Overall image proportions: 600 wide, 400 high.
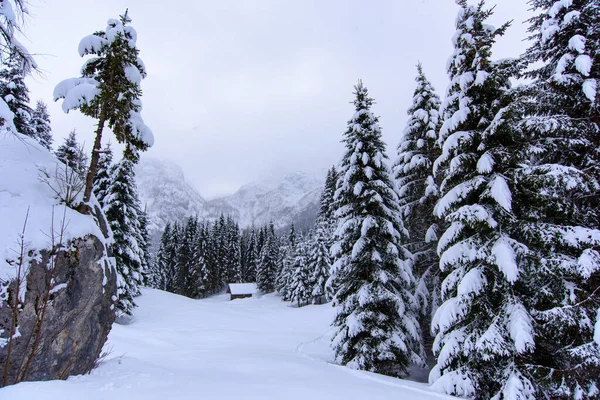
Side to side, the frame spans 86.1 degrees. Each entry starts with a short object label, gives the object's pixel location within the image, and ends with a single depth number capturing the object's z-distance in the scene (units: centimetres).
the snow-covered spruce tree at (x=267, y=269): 6269
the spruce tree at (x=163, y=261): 6581
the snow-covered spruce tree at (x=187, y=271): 6191
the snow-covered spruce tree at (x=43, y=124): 2808
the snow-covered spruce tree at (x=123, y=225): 2417
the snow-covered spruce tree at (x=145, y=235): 4339
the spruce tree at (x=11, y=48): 611
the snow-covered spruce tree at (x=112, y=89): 1009
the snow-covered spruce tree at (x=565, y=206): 798
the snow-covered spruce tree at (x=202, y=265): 6184
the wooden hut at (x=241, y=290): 5878
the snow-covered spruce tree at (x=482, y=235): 851
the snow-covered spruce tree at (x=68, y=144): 3138
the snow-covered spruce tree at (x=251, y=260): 7219
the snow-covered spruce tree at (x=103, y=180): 2605
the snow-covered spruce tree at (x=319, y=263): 4356
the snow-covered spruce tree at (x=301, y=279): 4634
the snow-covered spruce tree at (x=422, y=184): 1620
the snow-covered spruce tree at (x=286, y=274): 5311
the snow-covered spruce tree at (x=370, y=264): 1349
